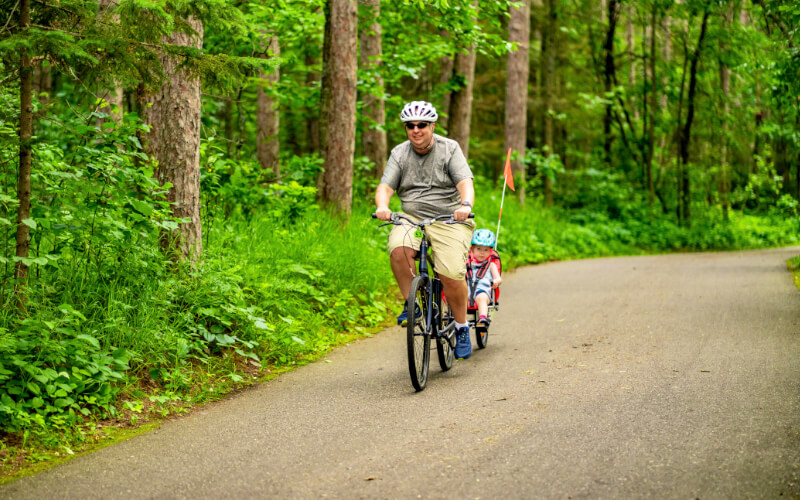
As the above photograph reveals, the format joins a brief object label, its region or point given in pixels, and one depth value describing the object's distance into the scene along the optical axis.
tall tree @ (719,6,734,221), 27.11
